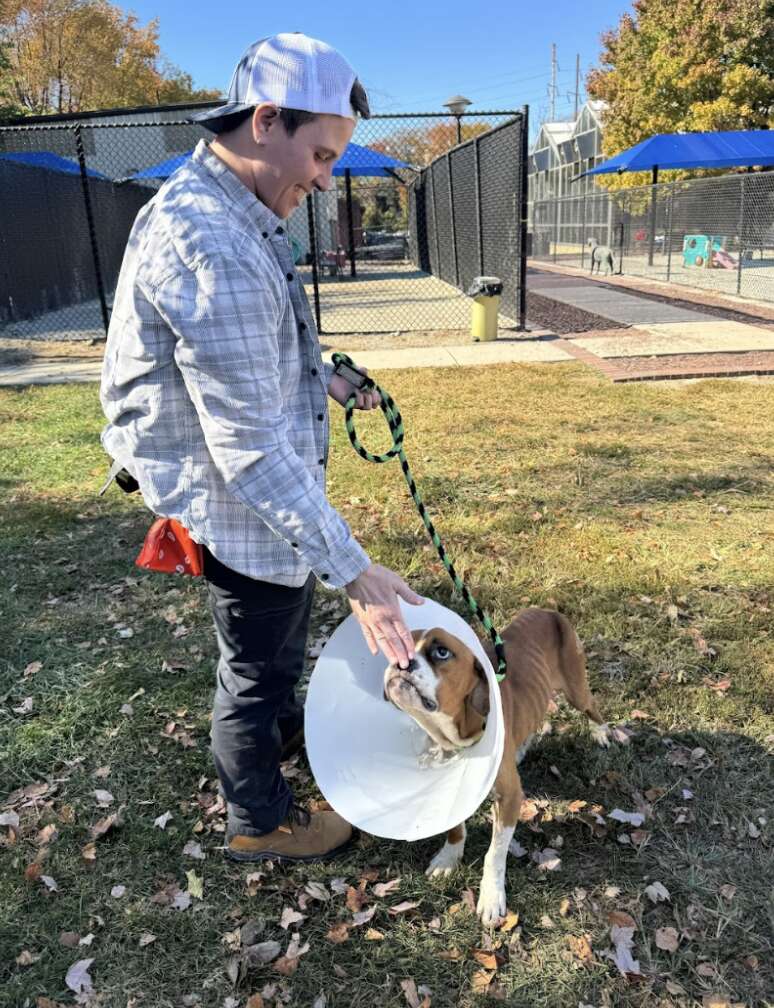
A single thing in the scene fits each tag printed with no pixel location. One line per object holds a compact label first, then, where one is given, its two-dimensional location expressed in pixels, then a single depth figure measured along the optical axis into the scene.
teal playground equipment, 19.41
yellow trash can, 10.20
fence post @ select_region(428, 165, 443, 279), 18.51
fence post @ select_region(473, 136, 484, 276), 11.74
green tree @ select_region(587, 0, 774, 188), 24.34
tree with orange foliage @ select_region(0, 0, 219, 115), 32.78
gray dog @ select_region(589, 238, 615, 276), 23.17
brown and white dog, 2.01
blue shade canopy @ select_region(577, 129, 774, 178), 20.56
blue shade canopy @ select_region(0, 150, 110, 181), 16.09
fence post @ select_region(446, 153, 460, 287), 15.47
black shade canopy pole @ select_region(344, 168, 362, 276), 17.23
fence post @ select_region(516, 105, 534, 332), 9.60
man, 1.57
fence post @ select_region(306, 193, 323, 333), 9.47
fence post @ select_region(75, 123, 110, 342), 10.00
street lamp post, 14.93
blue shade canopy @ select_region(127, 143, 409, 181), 15.79
